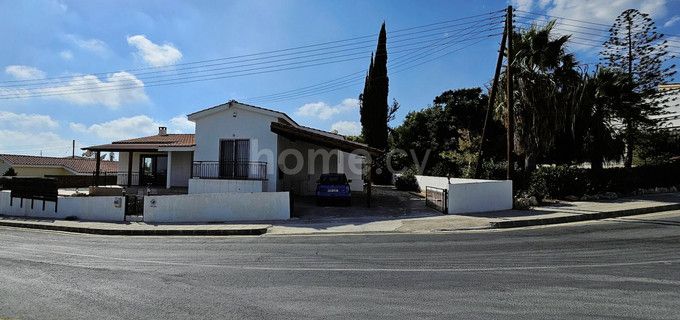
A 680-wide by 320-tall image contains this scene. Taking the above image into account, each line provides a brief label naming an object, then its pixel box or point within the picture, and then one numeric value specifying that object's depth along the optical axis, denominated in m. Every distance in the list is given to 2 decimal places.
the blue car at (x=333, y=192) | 15.57
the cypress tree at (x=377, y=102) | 32.59
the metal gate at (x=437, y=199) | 13.36
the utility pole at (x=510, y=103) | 14.64
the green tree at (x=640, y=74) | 19.39
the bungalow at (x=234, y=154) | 15.91
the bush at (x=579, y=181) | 15.48
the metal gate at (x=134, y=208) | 13.62
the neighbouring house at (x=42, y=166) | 34.53
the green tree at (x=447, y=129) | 25.55
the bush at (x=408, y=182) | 25.52
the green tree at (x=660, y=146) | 21.59
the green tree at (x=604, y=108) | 18.00
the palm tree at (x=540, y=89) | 16.38
